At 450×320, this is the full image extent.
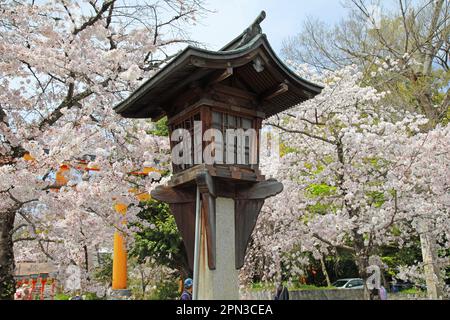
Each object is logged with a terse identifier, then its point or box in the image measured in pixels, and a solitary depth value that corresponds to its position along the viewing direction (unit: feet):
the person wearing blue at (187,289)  20.90
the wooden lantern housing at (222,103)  15.39
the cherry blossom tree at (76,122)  22.49
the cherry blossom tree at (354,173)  28.81
